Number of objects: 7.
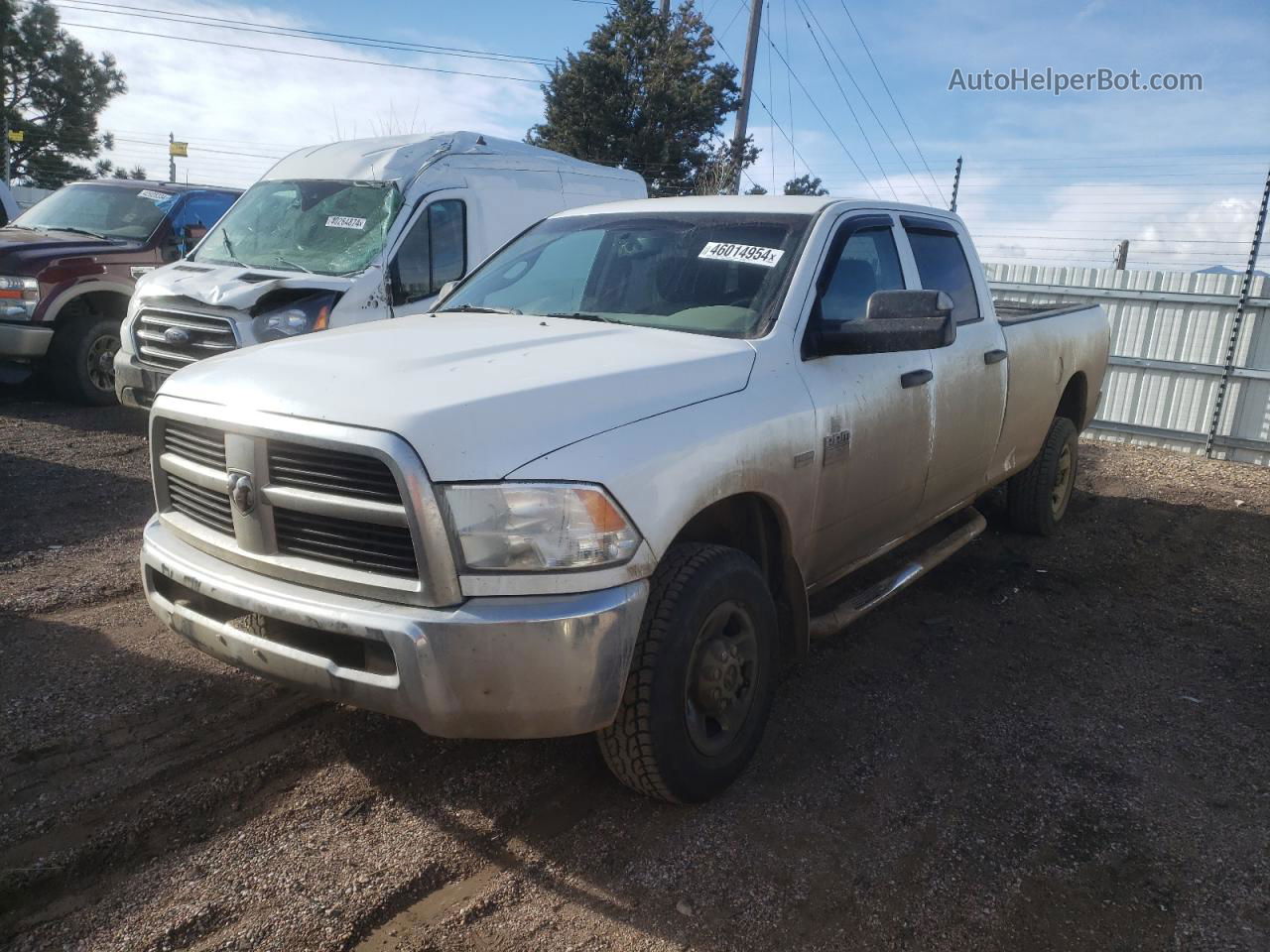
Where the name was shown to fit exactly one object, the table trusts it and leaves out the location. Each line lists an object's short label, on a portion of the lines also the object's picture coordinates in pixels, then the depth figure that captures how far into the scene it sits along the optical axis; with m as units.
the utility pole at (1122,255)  11.60
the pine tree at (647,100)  26.44
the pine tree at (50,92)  35.53
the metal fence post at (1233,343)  9.21
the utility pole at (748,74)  18.88
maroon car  8.34
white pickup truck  2.41
